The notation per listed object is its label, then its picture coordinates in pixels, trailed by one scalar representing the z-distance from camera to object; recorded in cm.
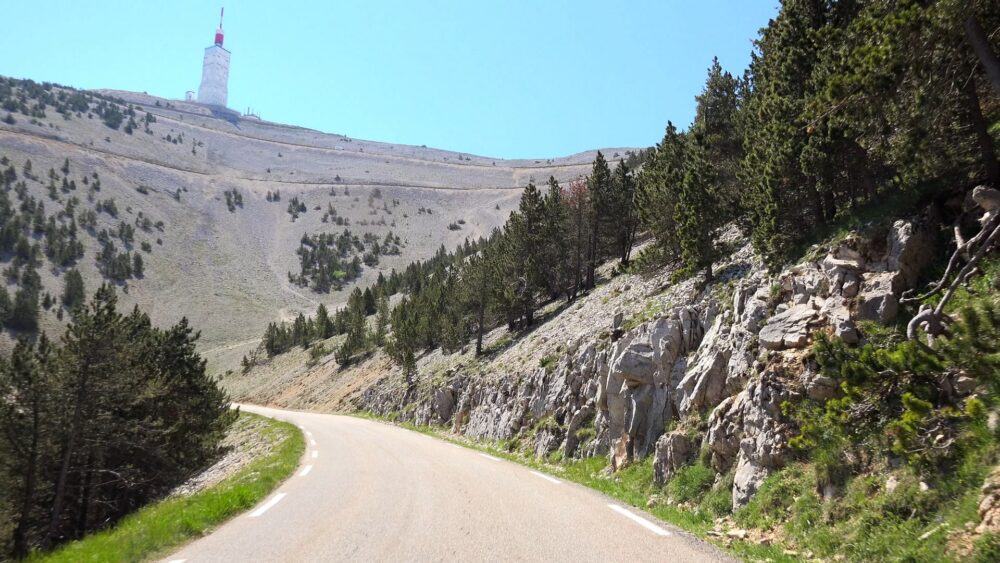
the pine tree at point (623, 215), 4022
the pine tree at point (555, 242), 4253
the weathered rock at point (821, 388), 866
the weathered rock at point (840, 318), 928
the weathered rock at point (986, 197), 880
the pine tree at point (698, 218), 2002
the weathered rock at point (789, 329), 1016
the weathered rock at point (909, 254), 975
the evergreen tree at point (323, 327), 7731
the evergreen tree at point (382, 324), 6109
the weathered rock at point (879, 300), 925
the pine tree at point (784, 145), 1508
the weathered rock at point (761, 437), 897
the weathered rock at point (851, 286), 1031
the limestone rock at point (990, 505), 505
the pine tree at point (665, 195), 2591
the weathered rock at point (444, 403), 3303
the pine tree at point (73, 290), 8862
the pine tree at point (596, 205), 4022
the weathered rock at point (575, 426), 1788
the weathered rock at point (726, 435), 1025
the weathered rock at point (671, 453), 1168
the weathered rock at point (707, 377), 1232
